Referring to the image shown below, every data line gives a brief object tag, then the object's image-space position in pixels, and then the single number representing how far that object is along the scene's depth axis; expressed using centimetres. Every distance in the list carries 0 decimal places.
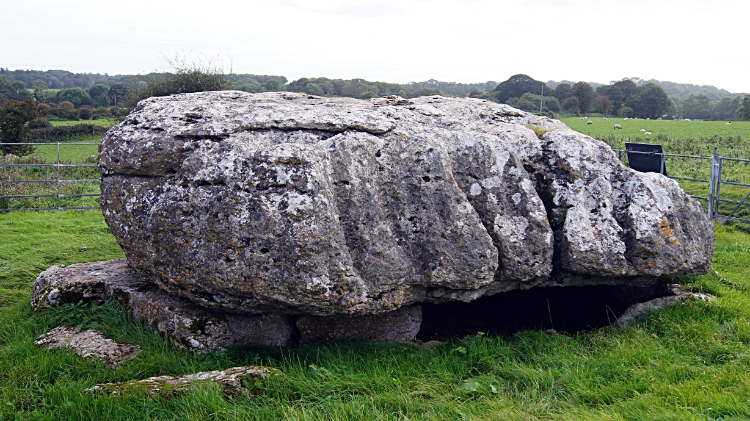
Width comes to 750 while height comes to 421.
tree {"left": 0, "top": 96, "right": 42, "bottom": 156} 2438
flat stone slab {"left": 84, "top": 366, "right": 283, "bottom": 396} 464
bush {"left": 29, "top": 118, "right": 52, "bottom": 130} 3639
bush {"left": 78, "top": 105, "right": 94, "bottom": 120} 5019
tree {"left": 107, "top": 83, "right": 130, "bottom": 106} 5747
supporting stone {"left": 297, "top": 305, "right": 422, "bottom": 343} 630
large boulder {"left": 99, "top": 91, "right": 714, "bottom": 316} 525
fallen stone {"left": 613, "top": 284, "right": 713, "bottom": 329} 657
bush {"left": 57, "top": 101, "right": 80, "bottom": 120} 4941
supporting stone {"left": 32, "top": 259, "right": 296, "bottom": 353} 586
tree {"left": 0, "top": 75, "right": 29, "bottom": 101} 5945
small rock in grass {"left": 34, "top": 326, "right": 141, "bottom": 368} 544
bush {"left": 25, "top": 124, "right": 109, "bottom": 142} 3378
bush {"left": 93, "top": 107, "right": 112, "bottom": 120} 4975
